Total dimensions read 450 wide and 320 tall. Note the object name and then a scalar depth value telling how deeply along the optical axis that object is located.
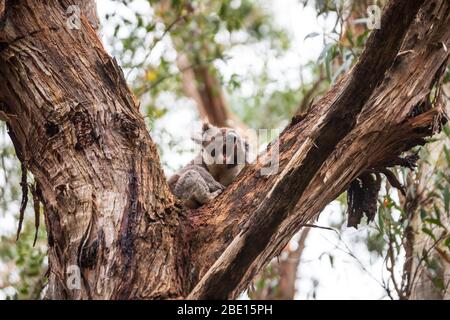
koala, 5.58
